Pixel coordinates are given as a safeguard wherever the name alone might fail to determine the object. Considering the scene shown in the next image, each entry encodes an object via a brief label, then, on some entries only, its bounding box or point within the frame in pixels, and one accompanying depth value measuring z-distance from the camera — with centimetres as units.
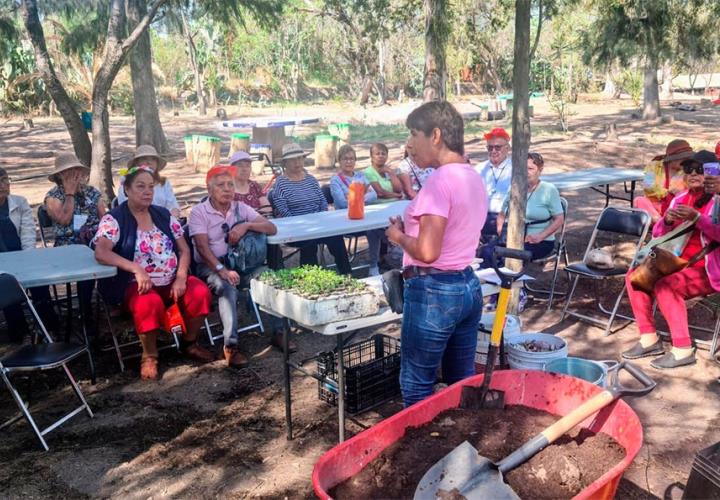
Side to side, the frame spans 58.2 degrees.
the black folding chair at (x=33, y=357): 386
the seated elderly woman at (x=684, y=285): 473
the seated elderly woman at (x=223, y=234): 507
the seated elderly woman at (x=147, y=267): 475
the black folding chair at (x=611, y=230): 546
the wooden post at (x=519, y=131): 491
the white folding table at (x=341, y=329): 342
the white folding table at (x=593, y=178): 770
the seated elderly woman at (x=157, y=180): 622
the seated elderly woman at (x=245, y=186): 648
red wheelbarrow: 222
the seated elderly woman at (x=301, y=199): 649
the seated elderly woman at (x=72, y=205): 561
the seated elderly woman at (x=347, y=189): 702
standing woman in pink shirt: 273
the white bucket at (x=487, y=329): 418
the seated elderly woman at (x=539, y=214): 607
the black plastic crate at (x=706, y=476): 258
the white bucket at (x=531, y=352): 393
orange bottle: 586
